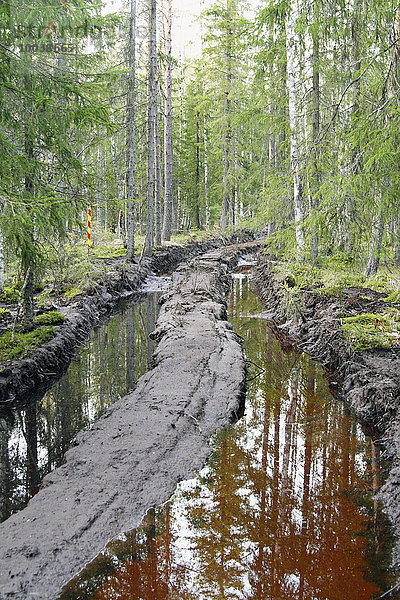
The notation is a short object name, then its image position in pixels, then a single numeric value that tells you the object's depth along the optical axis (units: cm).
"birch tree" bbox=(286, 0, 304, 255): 1241
